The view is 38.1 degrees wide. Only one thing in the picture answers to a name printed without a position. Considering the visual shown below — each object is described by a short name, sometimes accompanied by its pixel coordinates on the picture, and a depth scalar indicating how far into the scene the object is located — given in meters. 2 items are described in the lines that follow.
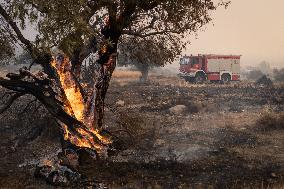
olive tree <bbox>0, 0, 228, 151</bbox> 10.95
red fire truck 38.25
